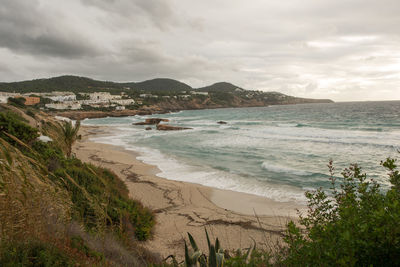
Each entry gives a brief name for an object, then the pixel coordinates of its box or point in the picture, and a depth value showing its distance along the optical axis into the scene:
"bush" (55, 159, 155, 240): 5.77
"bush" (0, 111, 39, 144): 9.05
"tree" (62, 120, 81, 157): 12.14
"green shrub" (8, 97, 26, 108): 37.23
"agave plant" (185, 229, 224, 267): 2.69
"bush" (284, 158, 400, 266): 1.87
